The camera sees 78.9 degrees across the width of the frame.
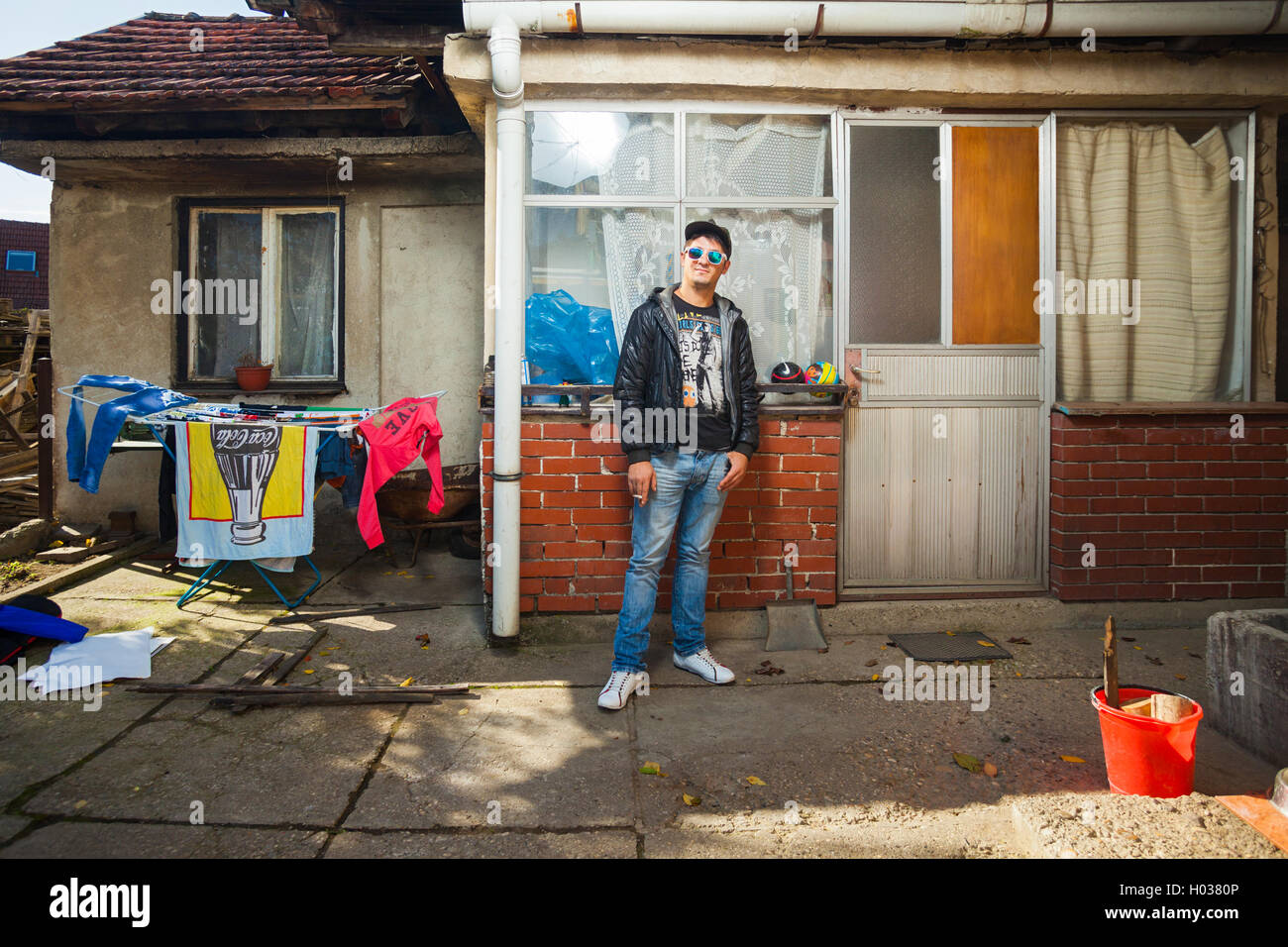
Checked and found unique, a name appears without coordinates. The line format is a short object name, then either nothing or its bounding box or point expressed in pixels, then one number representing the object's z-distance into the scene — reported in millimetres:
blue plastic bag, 4762
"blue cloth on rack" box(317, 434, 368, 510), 5387
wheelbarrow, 6168
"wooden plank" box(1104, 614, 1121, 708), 2727
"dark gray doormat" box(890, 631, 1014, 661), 4421
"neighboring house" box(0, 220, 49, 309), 20797
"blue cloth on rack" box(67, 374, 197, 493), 5109
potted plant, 6703
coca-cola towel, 5148
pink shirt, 4953
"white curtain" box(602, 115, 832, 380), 4805
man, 3912
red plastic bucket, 2658
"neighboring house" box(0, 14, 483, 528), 6613
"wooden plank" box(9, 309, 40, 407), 10648
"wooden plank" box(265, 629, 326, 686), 4117
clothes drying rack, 5168
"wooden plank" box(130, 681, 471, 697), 3871
